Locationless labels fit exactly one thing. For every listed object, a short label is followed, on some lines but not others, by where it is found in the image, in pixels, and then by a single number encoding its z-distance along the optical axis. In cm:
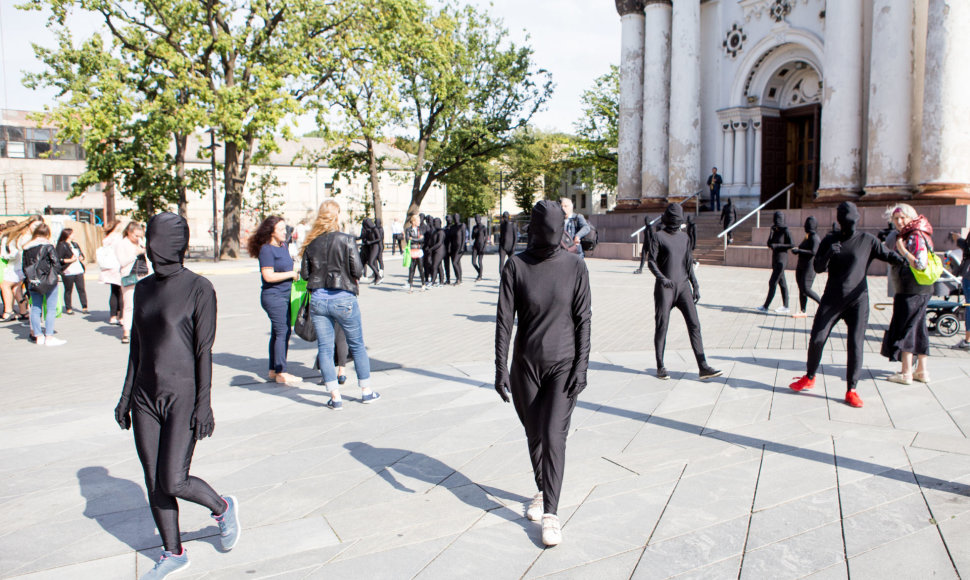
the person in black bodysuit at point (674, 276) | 723
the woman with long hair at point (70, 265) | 1229
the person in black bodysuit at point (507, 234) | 1397
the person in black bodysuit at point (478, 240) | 1891
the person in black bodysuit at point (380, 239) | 1788
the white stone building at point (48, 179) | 6116
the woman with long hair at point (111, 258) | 1084
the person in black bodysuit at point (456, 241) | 1764
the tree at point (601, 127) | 4562
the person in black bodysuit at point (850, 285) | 616
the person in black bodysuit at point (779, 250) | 1192
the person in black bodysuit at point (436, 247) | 1697
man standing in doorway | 2667
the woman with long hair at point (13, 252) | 1124
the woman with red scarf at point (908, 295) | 657
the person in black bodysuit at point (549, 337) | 367
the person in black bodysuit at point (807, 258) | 1085
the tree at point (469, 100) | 3784
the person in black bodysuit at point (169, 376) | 327
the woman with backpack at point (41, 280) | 998
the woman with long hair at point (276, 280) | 723
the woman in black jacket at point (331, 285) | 618
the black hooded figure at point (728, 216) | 2384
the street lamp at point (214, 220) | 2805
